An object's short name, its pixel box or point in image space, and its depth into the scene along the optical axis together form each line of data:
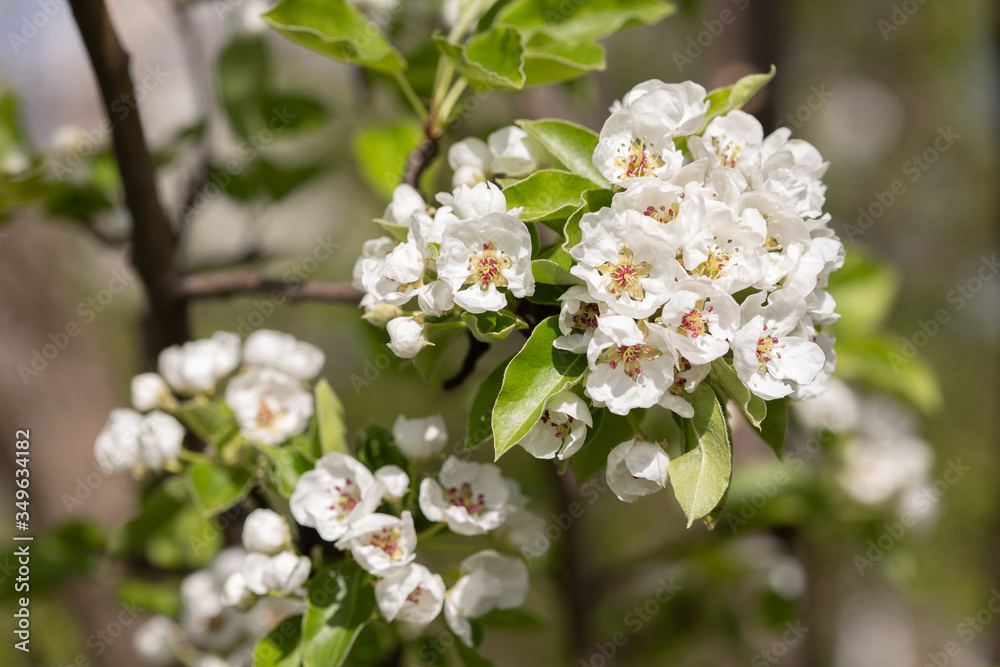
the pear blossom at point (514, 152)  1.12
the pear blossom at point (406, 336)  1.09
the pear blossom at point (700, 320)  1.06
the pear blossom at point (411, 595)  1.10
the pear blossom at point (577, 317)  1.07
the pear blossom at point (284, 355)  1.21
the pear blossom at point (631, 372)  1.06
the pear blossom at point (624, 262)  1.06
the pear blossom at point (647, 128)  1.09
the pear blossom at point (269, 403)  1.18
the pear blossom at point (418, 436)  1.14
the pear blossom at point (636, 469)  1.08
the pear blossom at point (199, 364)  1.21
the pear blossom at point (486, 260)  1.07
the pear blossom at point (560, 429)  1.08
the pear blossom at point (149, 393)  1.21
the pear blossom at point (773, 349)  1.07
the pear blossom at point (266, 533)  1.14
